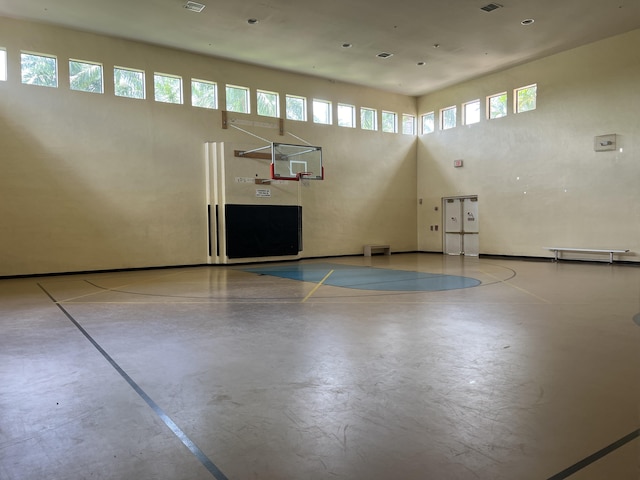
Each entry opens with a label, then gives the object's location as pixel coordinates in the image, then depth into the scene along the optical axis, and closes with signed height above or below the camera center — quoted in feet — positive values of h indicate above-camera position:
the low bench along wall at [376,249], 53.42 -3.70
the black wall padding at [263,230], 44.16 -1.07
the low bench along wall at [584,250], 38.19 -3.12
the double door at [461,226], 51.11 -1.07
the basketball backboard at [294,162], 44.55 +5.84
